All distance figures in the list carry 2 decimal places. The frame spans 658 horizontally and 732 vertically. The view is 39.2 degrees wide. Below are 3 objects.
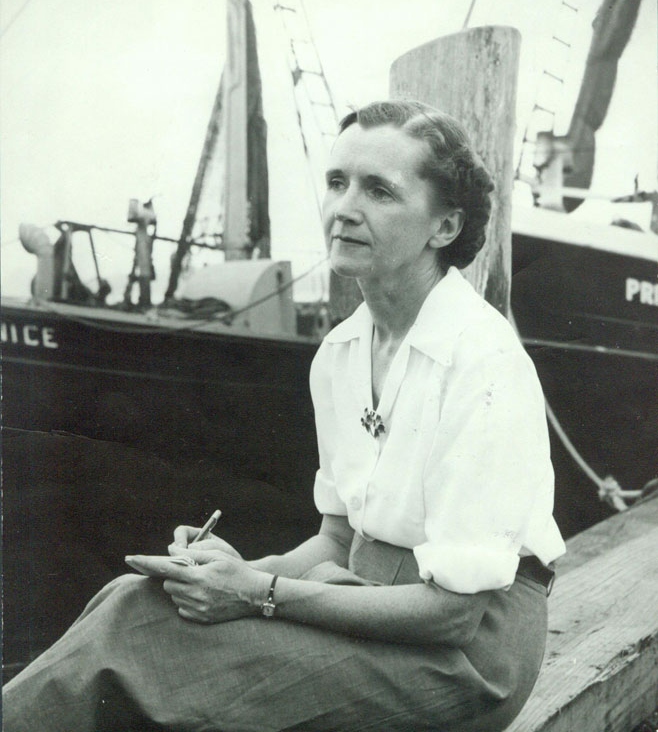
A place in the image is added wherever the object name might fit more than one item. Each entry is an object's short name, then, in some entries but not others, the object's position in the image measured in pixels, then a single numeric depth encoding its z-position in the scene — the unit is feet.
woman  5.48
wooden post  7.95
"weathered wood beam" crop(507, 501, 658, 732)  7.79
